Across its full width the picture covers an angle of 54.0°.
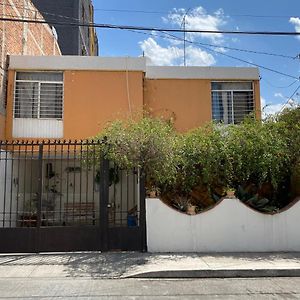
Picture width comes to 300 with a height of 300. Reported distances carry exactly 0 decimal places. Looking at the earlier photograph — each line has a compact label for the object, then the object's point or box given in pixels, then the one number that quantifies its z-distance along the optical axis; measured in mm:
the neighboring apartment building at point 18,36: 9839
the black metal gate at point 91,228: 6979
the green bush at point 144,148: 6929
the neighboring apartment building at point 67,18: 20044
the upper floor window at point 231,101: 10798
